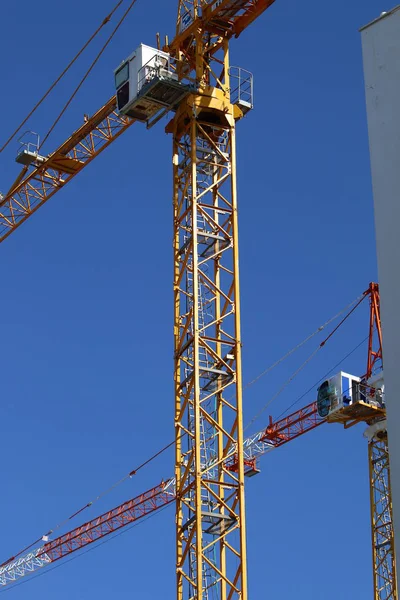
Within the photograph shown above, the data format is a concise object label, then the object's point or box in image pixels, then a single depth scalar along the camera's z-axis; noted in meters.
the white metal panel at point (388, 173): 18.59
